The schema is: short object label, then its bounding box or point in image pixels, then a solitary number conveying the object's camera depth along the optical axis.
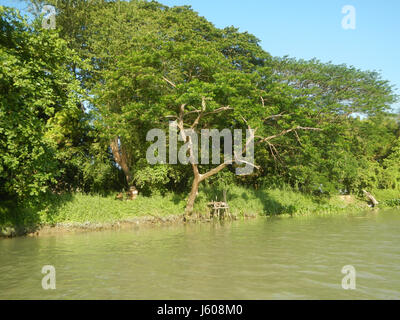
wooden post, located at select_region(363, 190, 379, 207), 23.10
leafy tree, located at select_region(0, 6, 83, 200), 10.66
